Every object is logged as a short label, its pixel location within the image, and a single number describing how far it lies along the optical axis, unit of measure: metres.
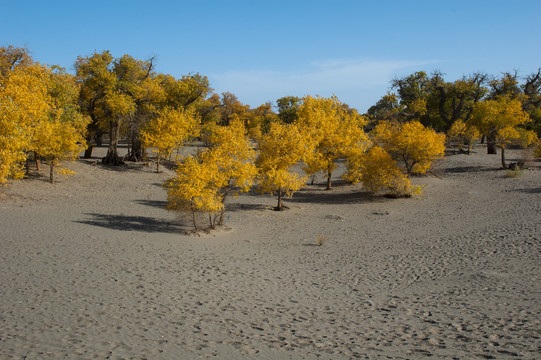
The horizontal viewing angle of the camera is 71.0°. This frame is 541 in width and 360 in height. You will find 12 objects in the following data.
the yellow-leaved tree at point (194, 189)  15.30
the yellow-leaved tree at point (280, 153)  21.06
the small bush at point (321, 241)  15.68
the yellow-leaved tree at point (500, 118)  31.09
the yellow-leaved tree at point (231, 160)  16.85
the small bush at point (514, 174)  28.31
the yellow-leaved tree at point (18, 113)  17.56
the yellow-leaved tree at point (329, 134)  26.11
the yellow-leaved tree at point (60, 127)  22.42
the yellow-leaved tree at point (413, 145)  24.28
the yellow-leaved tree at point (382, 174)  24.50
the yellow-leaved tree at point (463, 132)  39.09
